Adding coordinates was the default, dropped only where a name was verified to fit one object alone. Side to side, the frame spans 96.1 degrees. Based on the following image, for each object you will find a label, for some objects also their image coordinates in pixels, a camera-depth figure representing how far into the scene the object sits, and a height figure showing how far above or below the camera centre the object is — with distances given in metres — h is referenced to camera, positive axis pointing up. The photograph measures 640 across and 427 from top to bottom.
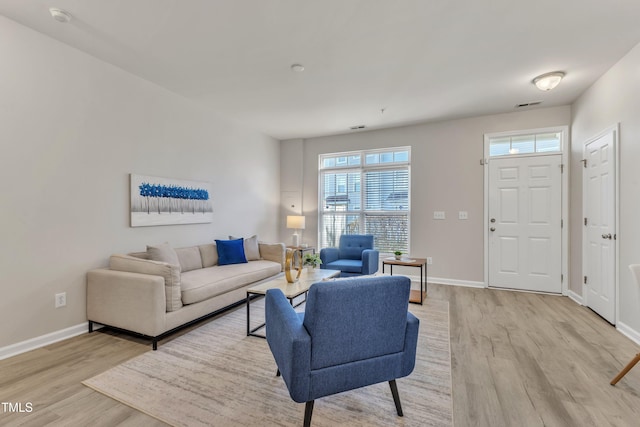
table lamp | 5.32 -0.17
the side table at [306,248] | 5.21 -0.66
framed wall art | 3.21 +0.15
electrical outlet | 2.55 -0.77
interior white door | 2.97 -0.15
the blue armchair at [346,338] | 1.37 -0.63
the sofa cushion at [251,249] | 4.25 -0.54
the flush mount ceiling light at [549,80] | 3.11 +1.45
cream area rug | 1.60 -1.14
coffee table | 2.63 -0.71
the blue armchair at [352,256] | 4.11 -0.67
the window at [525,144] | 4.14 +1.02
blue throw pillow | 3.86 -0.54
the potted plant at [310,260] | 3.11 -0.51
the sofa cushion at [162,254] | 2.93 -0.42
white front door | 4.07 -0.15
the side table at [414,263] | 3.68 -0.67
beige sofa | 2.43 -0.76
